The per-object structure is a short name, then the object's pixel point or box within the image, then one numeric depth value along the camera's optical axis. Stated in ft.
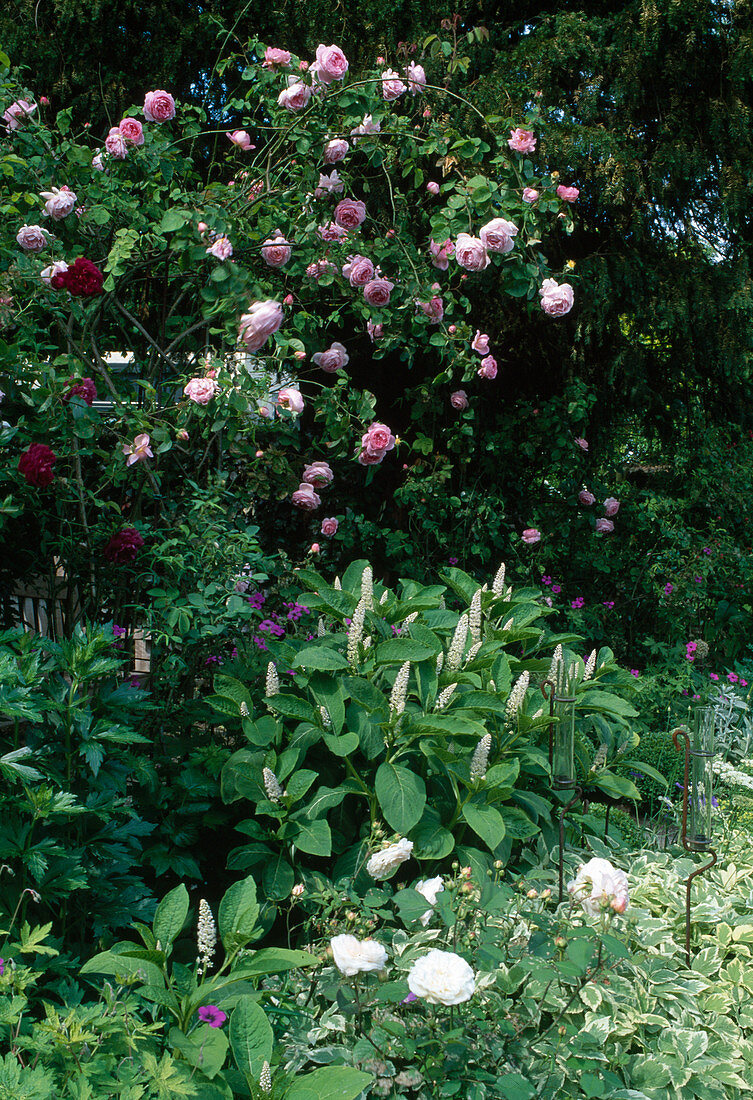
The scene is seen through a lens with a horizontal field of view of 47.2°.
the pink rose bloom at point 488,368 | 11.02
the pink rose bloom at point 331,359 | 10.43
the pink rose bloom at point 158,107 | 9.11
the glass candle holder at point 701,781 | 6.26
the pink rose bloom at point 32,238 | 7.58
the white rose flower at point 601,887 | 4.88
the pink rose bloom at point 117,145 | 8.73
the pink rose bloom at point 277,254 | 9.14
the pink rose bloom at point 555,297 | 10.21
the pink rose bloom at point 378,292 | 10.01
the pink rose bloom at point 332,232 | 9.78
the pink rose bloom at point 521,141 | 9.99
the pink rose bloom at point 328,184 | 9.71
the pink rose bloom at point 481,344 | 10.87
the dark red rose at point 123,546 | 7.44
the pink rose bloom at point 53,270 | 7.30
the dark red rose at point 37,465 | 6.87
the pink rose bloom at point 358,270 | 9.86
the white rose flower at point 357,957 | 4.71
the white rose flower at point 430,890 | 5.57
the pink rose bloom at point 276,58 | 9.32
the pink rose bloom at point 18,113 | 8.55
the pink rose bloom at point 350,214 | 9.93
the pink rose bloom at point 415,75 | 10.45
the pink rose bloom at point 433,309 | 10.44
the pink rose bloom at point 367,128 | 9.51
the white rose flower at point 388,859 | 5.52
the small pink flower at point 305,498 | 11.15
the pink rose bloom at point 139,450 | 7.85
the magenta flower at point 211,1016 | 4.80
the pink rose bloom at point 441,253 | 9.92
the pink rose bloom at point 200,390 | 7.77
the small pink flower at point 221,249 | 7.86
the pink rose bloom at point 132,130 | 8.70
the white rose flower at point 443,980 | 4.40
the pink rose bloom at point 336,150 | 9.05
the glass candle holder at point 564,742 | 6.46
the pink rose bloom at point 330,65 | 8.54
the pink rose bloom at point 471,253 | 9.21
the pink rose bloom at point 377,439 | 10.04
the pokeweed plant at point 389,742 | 6.70
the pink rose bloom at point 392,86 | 9.59
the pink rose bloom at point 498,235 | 9.10
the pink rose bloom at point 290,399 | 8.49
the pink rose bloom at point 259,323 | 7.68
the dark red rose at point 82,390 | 7.41
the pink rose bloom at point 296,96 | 8.90
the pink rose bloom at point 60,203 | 7.99
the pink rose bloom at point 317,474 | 11.31
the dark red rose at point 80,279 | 7.16
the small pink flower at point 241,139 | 9.91
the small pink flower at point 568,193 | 10.17
